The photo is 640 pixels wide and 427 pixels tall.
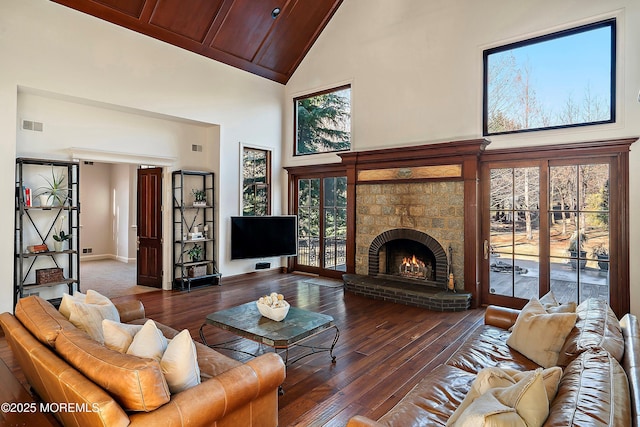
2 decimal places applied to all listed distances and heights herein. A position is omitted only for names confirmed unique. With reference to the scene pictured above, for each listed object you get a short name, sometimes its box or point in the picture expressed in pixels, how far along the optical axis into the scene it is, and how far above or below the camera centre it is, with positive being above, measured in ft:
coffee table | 10.11 -3.49
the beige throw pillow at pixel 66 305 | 8.52 -2.25
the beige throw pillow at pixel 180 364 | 6.08 -2.62
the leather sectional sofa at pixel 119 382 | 5.16 -2.77
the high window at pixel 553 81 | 15.67 +6.16
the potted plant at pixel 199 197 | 22.84 +0.96
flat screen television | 23.26 -1.64
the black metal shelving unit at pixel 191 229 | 21.68 -1.12
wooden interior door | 22.04 -0.96
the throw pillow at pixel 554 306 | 9.28 -2.58
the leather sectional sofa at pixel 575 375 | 4.37 -2.55
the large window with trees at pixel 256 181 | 25.14 +2.19
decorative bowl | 11.31 -3.18
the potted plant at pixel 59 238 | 16.78 -1.24
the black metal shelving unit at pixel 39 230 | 15.53 -0.81
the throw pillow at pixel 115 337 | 6.79 -2.40
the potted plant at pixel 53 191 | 16.72 +0.99
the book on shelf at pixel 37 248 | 16.15 -1.65
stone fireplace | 18.08 -0.67
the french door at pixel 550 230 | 15.69 -0.88
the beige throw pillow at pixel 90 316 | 8.20 -2.48
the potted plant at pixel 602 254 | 15.65 -1.91
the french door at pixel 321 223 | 24.47 -0.81
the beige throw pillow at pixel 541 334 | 8.27 -2.98
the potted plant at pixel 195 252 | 22.58 -2.58
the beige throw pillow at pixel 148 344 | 6.46 -2.43
